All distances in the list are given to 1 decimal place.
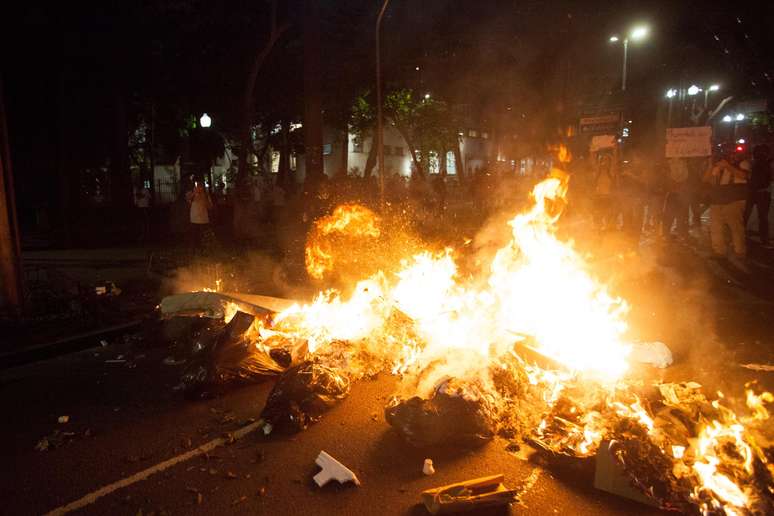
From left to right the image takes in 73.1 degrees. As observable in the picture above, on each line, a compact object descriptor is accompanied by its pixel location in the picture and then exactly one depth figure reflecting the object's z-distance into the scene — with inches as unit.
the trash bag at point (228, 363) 188.5
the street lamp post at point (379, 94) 534.6
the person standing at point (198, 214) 439.5
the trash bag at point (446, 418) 149.8
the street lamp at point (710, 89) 1317.7
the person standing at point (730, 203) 392.5
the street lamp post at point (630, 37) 871.7
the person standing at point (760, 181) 429.1
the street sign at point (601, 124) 661.3
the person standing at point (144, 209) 648.4
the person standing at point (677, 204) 486.3
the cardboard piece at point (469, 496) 119.8
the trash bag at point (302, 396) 164.6
